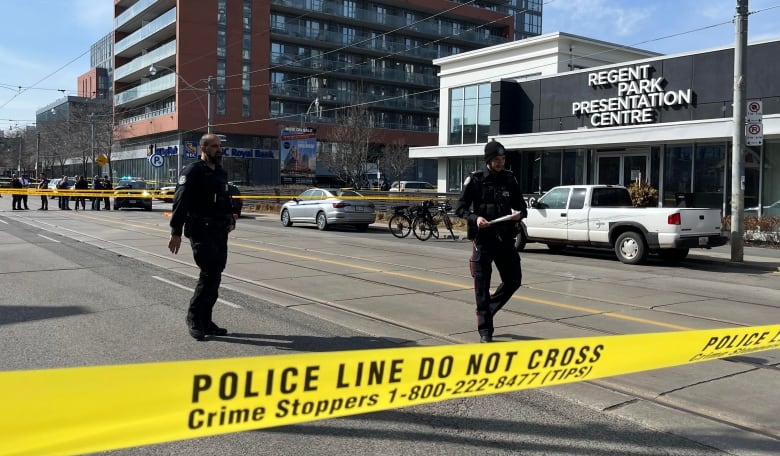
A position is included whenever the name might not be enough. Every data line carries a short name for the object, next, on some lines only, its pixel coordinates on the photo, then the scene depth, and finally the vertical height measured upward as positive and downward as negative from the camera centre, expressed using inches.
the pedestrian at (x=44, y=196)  1327.5 -3.9
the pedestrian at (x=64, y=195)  1307.1 -1.2
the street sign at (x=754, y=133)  546.0 +60.2
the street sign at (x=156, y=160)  1427.2 +79.0
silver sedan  874.8 -14.5
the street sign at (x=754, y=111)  546.3 +79.2
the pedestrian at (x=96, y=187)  1320.1 +16.4
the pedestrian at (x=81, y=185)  1362.2 +20.4
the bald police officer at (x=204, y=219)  240.2 -8.5
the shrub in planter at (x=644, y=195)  832.9 +9.6
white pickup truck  520.4 -19.4
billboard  2163.5 +139.4
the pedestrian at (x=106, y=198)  1352.1 -7.3
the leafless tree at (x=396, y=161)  2507.4 +150.4
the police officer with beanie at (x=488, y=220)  238.1 -7.9
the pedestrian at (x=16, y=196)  1305.5 -4.6
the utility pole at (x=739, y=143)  556.1 +52.6
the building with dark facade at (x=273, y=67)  2397.9 +540.0
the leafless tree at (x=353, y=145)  2146.9 +181.6
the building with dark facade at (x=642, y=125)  793.6 +114.0
